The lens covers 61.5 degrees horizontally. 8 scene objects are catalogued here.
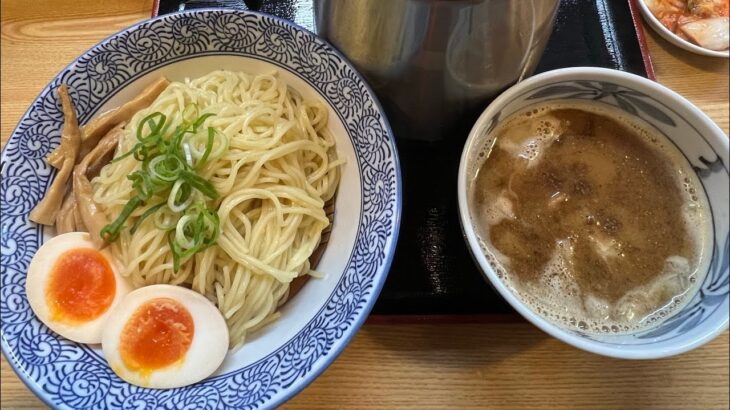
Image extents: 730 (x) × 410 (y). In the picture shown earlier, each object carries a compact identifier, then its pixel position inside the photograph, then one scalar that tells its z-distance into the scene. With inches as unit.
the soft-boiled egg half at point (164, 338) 11.3
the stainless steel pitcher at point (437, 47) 9.9
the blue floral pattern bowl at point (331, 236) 11.0
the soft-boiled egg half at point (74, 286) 11.4
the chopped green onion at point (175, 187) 11.7
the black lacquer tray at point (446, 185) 12.7
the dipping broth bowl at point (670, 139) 10.5
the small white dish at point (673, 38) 16.1
